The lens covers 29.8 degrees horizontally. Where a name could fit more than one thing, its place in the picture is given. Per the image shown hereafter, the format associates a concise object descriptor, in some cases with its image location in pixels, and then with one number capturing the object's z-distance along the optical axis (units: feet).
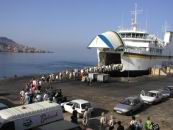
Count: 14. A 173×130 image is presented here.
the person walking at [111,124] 62.23
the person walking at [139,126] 60.85
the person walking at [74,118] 65.00
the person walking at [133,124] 61.03
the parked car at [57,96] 86.94
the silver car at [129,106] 80.56
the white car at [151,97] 94.79
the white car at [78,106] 76.89
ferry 169.37
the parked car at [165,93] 104.54
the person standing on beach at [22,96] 90.27
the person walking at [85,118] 68.01
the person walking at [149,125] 61.82
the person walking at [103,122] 64.90
